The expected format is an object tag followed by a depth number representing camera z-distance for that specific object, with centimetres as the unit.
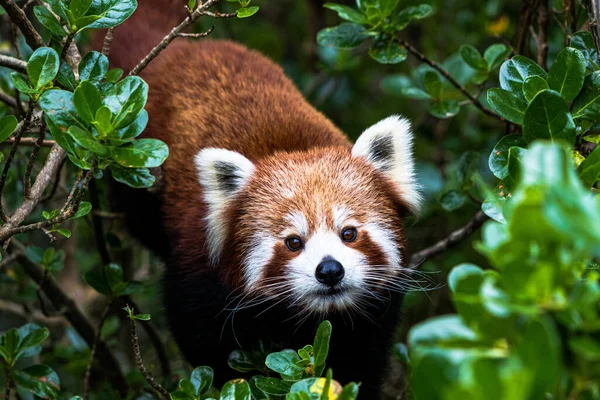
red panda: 661
